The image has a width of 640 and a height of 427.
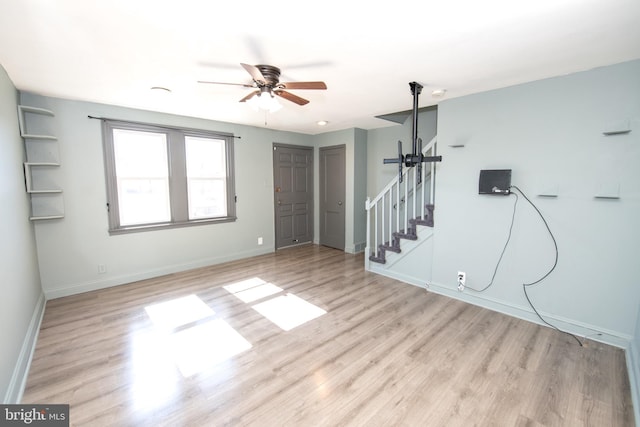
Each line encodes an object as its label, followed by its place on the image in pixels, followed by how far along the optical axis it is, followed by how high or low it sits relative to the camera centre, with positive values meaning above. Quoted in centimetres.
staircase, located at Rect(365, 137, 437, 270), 377 -41
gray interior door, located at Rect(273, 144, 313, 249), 566 -11
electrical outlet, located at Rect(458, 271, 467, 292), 342 -113
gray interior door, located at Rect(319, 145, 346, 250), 577 -15
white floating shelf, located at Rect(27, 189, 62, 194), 311 +0
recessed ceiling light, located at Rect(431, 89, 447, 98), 306 +105
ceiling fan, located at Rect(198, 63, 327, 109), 225 +87
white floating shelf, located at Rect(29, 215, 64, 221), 315 -30
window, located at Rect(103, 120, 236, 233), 386 +21
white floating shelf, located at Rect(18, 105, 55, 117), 299 +89
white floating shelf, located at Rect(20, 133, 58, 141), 304 +60
